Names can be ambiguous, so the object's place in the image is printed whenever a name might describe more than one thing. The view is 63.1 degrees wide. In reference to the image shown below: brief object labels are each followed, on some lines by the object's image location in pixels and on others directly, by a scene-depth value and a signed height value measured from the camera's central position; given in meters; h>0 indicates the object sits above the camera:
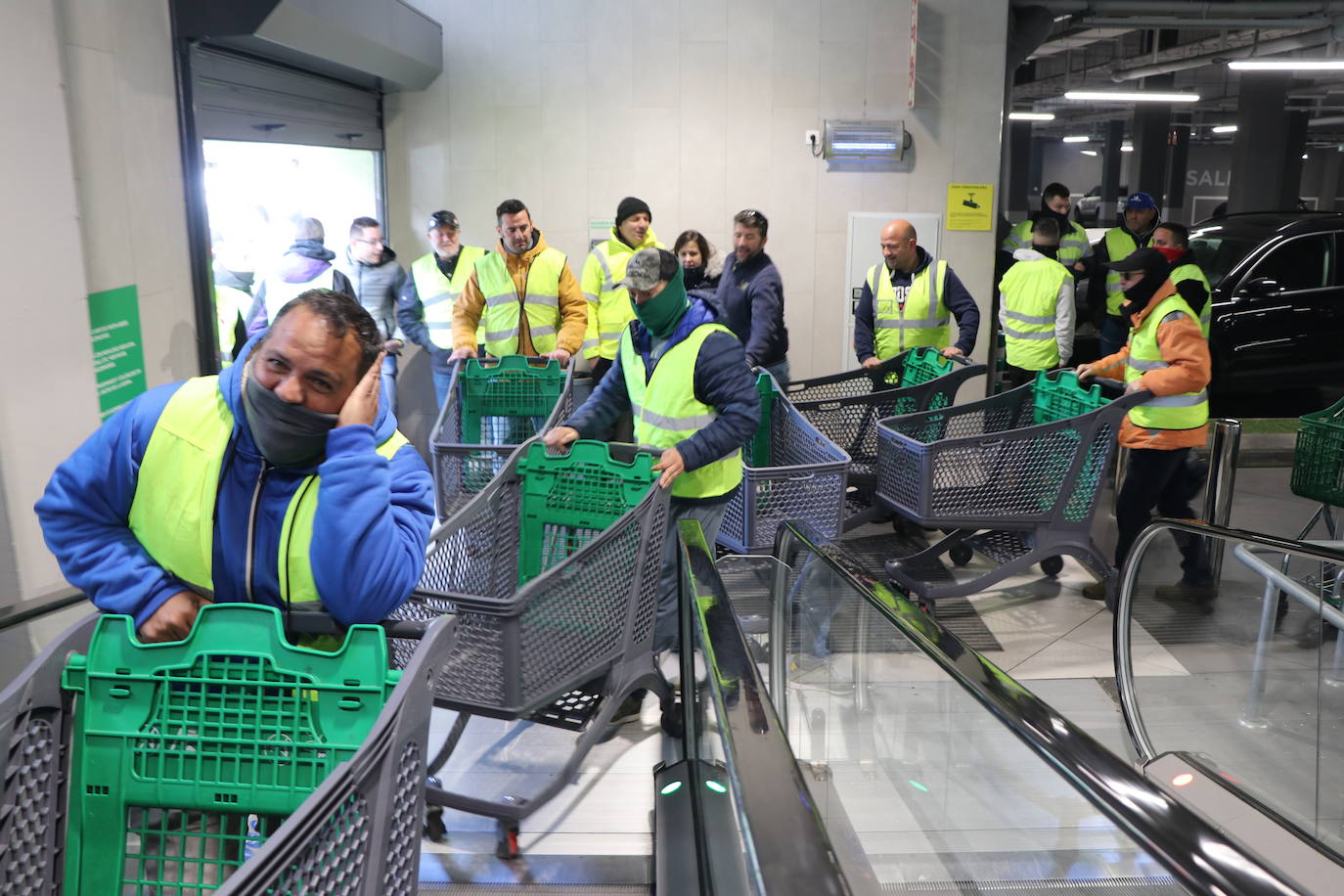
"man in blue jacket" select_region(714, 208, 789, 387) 6.43 -0.35
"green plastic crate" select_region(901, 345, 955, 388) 6.07 -0.71
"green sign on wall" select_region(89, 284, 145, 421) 3.77 -0.38
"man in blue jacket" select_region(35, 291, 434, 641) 2.10 -0.51
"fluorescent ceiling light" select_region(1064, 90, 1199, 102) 15.15 +2.01
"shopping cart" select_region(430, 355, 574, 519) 5.64 -0.82
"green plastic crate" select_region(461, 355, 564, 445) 5.71 -0.78
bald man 6.50 -0.40
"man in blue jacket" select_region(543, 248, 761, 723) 3.83 -0.56
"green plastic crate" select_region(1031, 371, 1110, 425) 5.07 -0.76
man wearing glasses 7.41 -0.24
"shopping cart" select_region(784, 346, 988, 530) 5.68 -0.89
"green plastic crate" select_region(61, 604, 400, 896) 1.79 -0.80
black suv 9.12 -0.58
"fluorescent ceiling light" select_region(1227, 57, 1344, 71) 10.70 +1.73
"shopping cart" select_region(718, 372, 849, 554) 4.53 -1.08
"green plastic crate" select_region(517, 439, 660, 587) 3.71 -0.88
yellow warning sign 8.52 +0.25
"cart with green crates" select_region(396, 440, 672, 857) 3.08 -1.07
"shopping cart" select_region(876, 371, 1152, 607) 4.83 -1.07
